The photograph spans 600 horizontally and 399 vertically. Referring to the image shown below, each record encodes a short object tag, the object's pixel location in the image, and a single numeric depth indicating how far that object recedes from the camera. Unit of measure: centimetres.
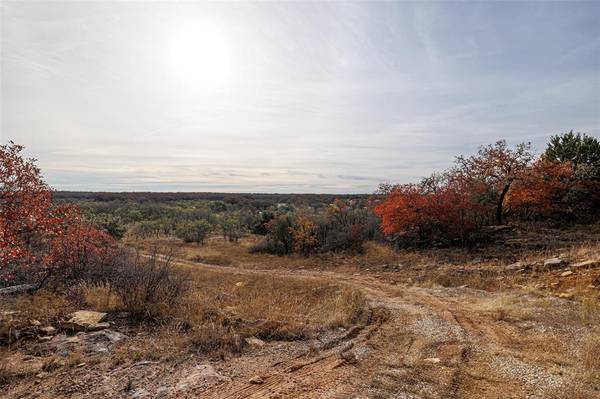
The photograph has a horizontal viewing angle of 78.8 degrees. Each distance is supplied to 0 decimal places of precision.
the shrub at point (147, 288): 715
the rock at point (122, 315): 698
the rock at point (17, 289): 758
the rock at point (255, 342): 600
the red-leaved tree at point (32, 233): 856
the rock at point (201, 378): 457
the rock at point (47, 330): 600
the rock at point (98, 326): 622
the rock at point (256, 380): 468
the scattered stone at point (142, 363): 512
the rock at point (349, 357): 542
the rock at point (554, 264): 1150
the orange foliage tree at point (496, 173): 1995
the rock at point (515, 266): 1231
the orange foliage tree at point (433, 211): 1875
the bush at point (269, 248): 2361
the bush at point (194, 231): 2834
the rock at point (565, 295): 909
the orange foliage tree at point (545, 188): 1988
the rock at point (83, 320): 621
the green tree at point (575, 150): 2297
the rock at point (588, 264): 1043
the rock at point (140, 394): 429
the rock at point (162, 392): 430
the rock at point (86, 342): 552
